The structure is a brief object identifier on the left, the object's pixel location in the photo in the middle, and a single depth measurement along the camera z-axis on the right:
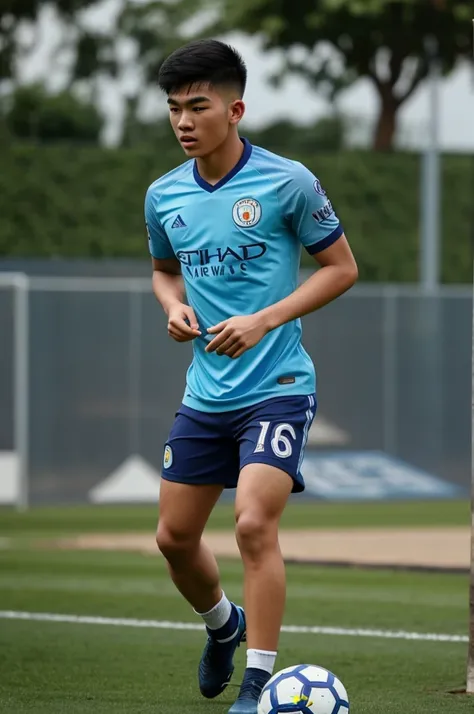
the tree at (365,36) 35.91
